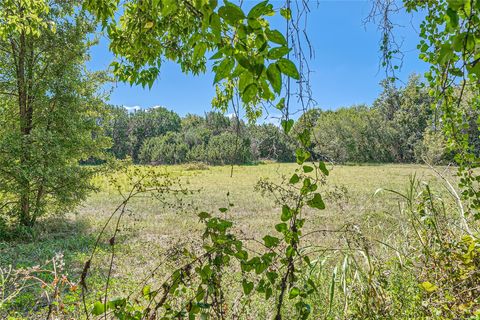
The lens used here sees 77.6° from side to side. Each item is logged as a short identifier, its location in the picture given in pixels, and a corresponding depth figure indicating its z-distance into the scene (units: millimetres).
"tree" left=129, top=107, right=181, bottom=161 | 56638
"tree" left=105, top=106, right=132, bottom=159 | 53941
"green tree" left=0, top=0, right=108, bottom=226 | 6363
